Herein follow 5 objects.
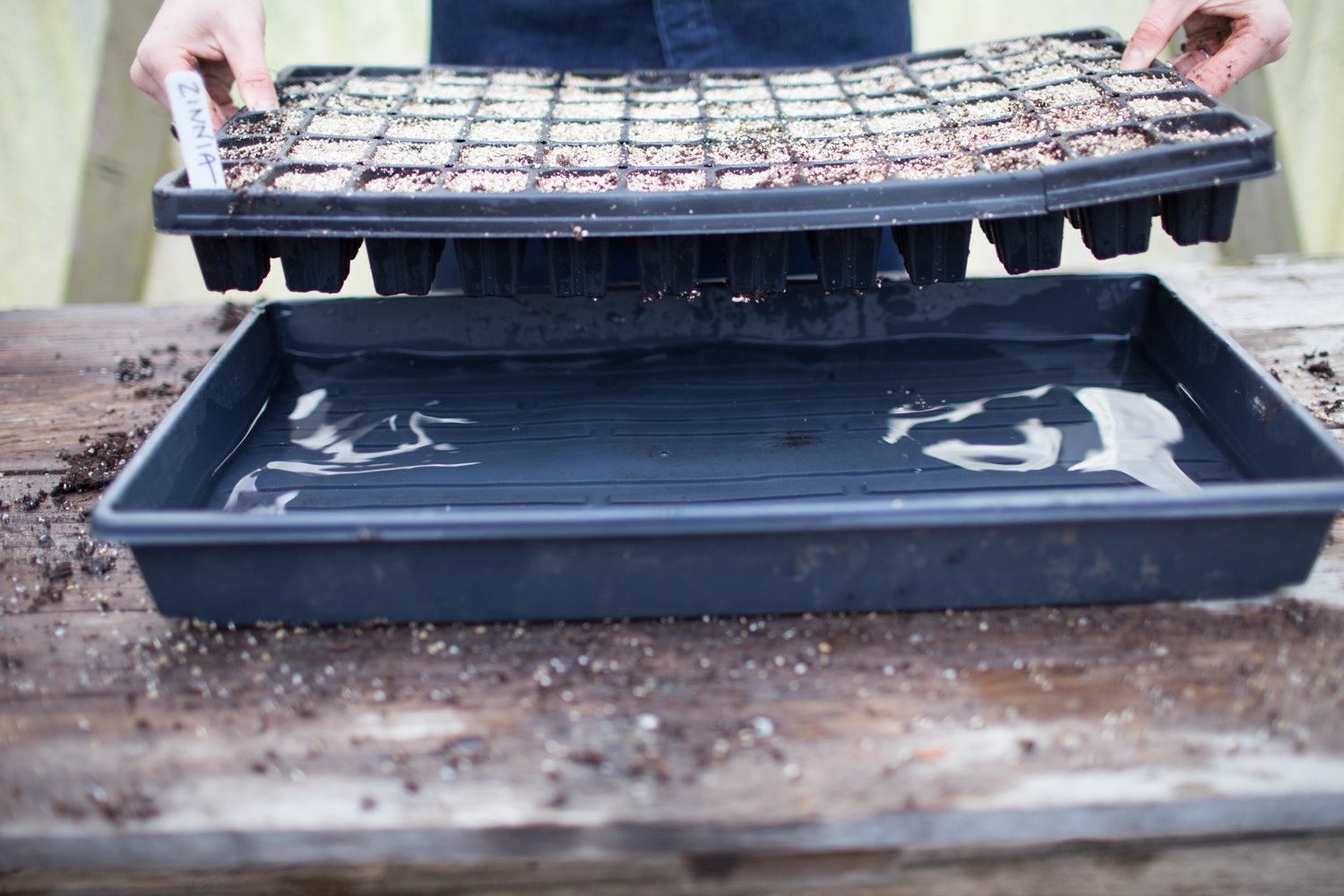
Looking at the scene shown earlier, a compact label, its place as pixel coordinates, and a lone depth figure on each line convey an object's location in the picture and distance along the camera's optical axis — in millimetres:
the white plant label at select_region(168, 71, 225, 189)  741
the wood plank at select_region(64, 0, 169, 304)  1854
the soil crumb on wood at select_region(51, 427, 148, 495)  879
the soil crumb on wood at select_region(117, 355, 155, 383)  1076
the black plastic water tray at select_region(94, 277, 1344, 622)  633
